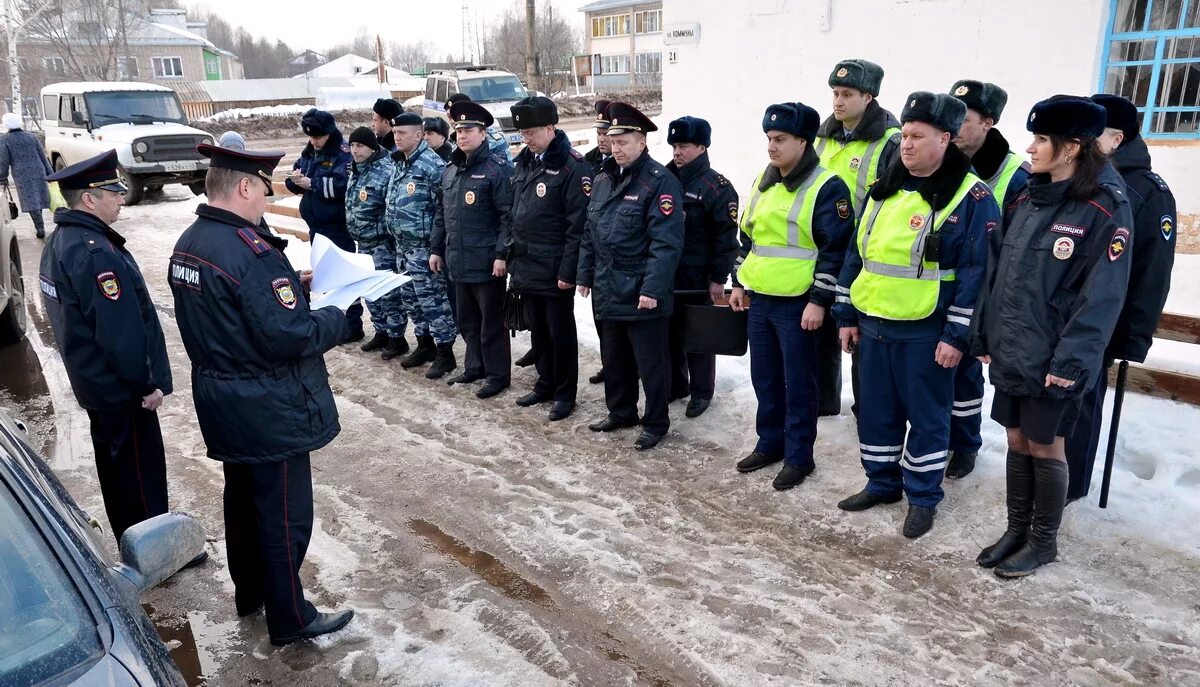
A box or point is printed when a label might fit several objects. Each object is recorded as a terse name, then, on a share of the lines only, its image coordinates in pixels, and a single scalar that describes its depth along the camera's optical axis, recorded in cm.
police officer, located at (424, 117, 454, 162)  687
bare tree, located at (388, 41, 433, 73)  11406
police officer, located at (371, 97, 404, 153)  723
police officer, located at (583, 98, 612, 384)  542
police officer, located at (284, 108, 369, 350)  714
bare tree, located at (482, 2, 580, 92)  5794
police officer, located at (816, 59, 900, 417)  466
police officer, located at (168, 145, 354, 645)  306
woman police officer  328
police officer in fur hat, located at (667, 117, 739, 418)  536
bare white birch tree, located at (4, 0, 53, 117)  2580
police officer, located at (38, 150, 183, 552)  352
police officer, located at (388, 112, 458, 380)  663
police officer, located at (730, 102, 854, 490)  436
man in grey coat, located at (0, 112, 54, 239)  1229
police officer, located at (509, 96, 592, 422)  561
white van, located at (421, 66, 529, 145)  2134
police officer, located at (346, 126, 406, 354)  689
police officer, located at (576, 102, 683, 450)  506
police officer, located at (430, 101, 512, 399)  609
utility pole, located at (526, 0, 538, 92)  2614
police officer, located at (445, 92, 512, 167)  616
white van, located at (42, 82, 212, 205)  1551
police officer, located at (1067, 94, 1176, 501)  361
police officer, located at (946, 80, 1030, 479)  422
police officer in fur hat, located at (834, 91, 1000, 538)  378
